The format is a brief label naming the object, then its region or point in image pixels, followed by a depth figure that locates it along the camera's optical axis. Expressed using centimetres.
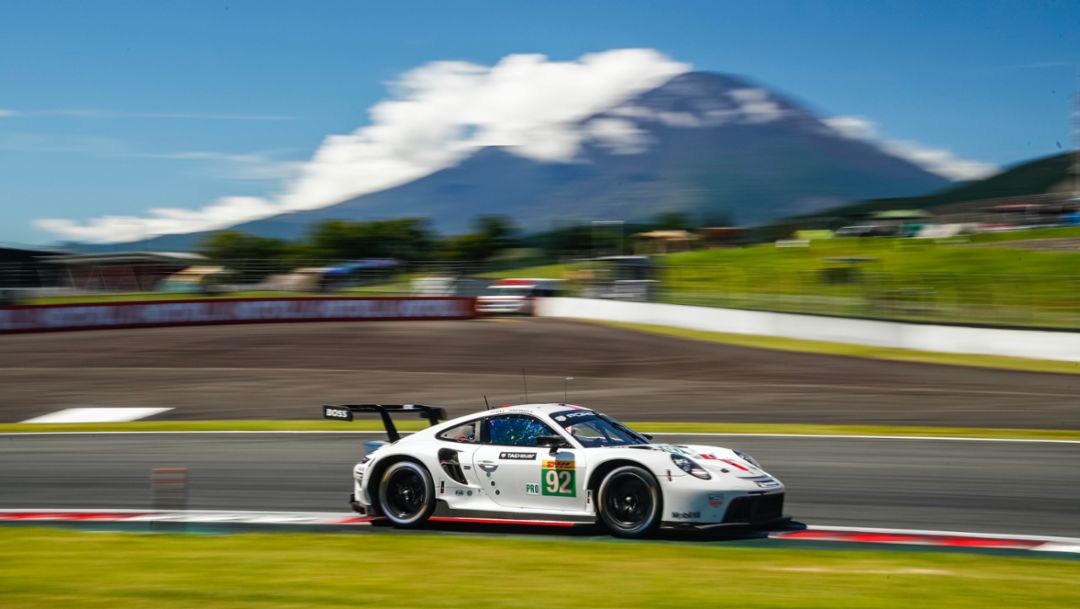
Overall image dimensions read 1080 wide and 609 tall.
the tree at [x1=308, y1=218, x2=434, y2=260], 13350
